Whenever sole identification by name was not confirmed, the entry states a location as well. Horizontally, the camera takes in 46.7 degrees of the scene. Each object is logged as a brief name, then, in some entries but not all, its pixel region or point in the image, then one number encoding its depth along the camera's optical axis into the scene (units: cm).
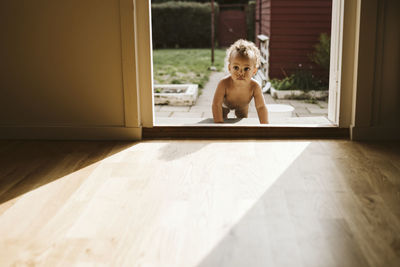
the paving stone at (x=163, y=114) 480
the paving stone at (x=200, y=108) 507
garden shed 673
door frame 278
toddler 330
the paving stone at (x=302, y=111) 509
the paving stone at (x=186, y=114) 476
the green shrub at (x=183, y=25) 1388
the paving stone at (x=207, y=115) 473
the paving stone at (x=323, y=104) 547
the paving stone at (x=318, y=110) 509
